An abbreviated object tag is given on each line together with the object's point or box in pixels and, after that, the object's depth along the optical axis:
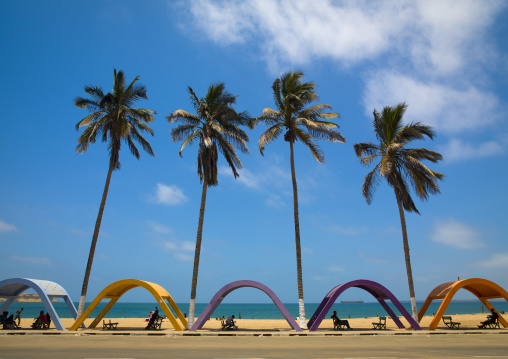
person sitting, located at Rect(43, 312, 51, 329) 23.53
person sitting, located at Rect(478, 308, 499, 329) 23.48
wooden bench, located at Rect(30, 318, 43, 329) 23.53
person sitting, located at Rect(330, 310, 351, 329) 22.86
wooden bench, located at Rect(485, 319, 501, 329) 23.84
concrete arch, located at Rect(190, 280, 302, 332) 21.12
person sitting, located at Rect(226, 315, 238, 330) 22.39
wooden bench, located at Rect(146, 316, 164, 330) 23.26
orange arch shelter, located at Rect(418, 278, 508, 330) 22.49
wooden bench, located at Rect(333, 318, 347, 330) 22.91
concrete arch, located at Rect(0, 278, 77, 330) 22.44
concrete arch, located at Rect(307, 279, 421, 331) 21.67
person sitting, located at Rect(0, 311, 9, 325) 23.55
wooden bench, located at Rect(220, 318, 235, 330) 22.38
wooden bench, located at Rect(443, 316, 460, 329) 23.85
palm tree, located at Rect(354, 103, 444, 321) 26.11
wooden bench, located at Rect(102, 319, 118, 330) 22.56
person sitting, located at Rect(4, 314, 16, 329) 23.29
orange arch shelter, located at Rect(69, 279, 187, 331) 21.38
